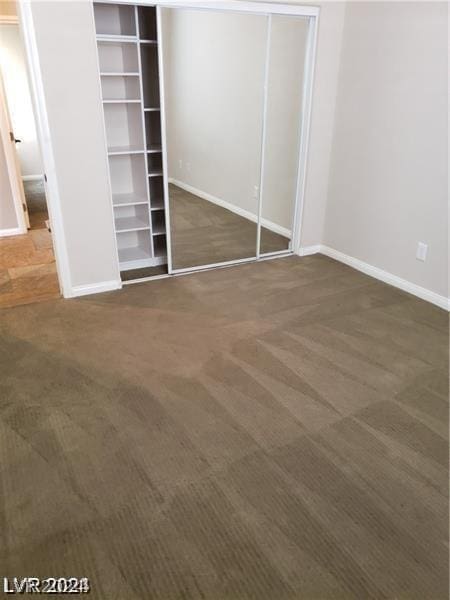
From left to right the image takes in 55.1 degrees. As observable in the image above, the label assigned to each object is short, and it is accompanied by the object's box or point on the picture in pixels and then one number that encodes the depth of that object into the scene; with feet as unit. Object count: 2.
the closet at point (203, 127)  11.15
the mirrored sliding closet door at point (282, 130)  12.14
